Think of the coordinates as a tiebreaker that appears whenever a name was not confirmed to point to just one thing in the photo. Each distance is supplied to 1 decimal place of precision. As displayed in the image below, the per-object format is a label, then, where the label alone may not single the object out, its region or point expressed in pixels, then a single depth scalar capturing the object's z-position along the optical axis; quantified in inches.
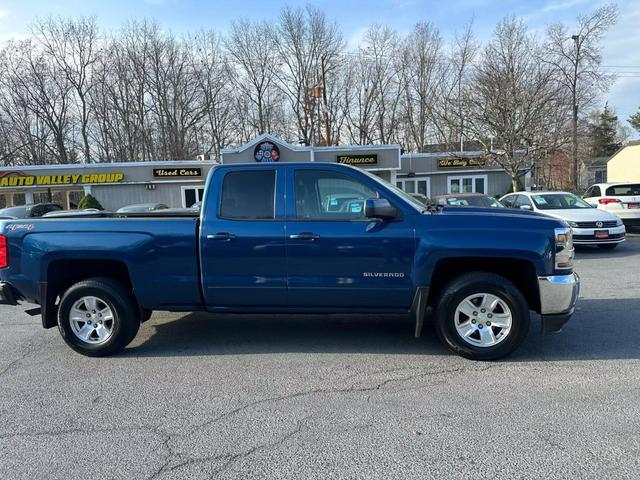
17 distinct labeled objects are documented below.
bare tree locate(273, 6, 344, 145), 1785.9
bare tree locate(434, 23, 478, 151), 919.7
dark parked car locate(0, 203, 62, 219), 644.1
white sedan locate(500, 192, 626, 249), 426.6
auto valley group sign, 1024.9
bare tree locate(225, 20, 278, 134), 1840.6
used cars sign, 1051.3
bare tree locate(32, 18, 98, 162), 1689.2
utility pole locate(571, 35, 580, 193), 943.0
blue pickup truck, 165.9
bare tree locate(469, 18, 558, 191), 824.9
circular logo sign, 1007.0
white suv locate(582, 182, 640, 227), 514.0
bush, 986.1
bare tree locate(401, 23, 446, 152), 1723.3
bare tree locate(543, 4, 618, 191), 981.2
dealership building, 1021.8
